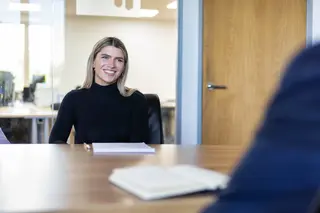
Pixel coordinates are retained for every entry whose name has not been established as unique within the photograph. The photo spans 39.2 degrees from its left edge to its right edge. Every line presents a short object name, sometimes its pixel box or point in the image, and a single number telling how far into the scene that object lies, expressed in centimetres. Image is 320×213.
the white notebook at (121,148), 163
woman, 235
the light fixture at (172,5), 416
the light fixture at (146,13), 440
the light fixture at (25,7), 430
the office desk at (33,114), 407
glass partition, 424
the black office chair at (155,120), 254
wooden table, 87
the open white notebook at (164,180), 91
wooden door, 411
